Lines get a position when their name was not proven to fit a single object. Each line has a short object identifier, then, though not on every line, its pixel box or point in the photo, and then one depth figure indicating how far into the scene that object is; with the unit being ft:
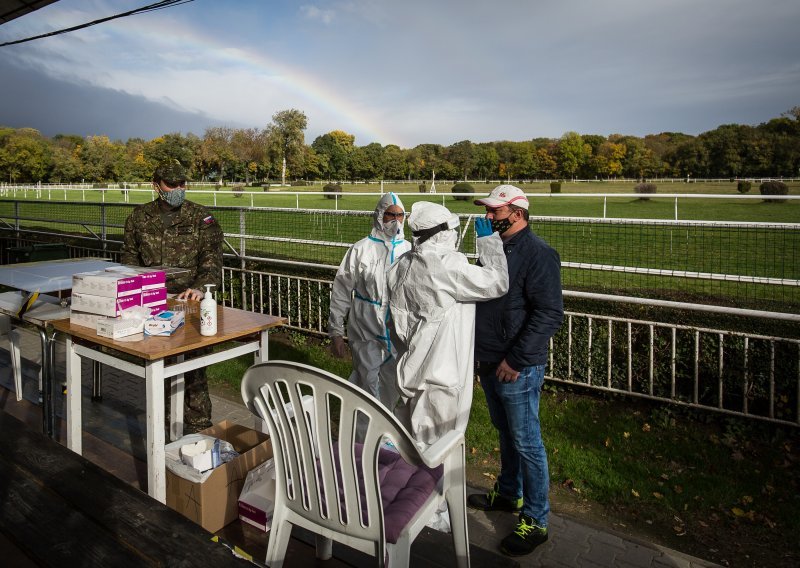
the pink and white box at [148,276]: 9.39
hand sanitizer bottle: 8.94
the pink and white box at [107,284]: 8.80
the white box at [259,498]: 7.86
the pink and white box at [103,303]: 8.80
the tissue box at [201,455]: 8.18
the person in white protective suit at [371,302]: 11.89
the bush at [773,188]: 88.70
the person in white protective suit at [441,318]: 8.34
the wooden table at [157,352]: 8.10
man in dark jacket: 8.64
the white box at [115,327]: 8.64
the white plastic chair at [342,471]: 5.38
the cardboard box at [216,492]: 7.84
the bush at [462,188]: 124.77
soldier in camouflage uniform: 12.49
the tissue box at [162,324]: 8.95
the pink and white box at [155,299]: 9.50
